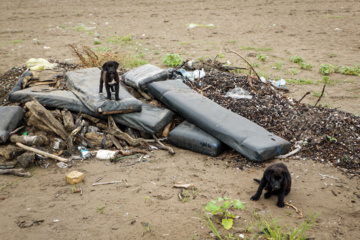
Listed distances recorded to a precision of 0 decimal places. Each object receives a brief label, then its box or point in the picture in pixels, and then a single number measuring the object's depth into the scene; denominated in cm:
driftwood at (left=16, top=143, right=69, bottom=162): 446
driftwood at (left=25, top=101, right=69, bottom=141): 469
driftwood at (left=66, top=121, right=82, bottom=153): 475
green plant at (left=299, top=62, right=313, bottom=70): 832
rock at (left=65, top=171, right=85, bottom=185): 393
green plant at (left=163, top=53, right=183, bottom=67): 793
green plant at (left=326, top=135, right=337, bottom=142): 473
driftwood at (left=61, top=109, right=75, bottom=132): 484
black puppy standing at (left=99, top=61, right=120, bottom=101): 459
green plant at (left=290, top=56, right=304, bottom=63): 867
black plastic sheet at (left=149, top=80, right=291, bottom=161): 434
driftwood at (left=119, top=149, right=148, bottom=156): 467
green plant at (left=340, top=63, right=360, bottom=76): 800
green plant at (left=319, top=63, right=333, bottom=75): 800
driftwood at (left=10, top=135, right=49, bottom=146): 459
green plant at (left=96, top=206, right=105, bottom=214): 339
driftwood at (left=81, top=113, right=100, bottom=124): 512
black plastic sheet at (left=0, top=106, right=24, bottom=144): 458
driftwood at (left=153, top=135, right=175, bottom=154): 477
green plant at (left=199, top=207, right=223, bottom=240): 296
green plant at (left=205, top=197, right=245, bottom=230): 304
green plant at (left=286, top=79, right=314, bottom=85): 751
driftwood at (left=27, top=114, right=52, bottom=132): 478
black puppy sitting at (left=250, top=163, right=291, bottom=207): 349
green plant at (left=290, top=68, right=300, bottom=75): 802
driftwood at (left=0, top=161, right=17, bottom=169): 424
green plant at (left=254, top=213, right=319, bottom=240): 286
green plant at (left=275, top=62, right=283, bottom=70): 831
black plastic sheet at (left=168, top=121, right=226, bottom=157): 464
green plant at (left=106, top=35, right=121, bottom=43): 1042
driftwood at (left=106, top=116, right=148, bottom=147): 494
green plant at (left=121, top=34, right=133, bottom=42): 1056
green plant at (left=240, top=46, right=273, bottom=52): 972
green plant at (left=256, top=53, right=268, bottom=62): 882
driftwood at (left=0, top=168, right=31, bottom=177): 414
